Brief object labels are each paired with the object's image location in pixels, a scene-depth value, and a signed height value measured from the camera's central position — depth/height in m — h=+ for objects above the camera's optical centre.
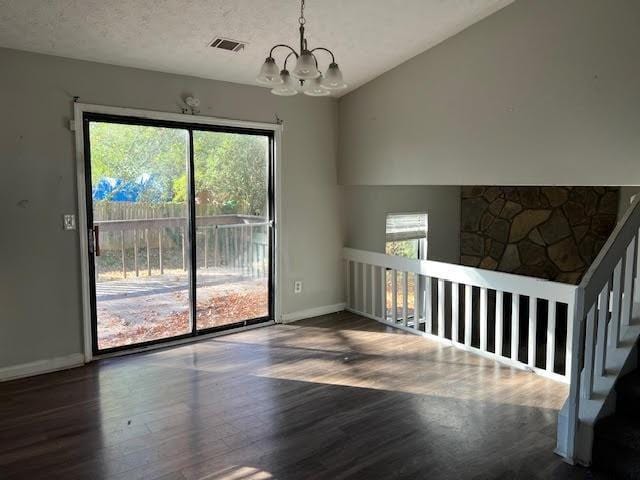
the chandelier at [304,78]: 2.38 +0.71
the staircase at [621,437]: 2.26 -1.14
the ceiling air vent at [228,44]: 3.51 +1.26
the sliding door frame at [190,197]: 3.70 +0.11
